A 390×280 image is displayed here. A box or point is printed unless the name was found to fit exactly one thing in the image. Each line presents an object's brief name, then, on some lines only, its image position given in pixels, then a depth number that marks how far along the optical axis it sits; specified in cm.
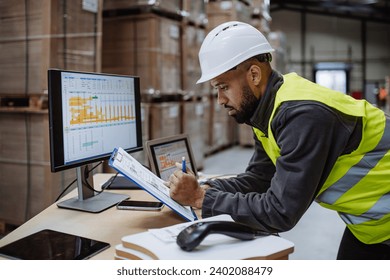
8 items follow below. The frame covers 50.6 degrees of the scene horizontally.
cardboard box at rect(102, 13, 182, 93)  416
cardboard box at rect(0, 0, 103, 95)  284
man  125
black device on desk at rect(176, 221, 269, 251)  106
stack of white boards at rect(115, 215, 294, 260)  105
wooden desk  140
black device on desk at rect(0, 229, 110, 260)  118
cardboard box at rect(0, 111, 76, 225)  295
